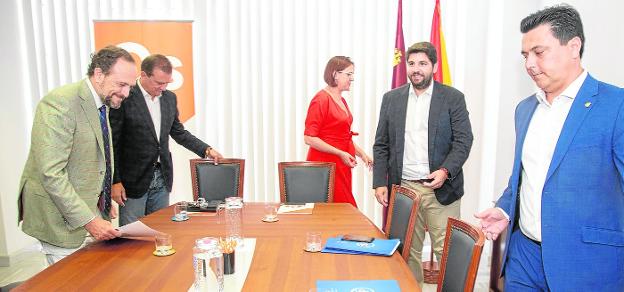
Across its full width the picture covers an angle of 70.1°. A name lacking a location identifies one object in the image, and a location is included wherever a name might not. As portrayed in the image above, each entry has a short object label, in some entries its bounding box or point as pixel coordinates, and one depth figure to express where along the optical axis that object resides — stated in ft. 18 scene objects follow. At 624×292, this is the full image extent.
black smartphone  6.67
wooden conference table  5.29
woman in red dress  11.73
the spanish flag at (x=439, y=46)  13.65
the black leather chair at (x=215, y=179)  10.96
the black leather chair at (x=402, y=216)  7.13
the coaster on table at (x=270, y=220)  8.12
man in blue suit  5.19
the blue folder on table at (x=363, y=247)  6.22
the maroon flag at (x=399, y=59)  13.72
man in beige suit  6.83
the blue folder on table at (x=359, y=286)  5.00
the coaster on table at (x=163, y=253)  6.26
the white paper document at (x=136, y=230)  6.59
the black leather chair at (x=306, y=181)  10.63
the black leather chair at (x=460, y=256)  4.79
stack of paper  8.80
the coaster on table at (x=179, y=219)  8.16
